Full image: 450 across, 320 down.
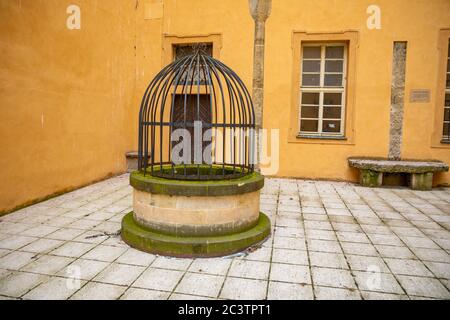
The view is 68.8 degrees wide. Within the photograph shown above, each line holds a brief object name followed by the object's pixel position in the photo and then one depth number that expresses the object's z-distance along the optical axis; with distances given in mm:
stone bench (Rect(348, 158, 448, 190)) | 6609
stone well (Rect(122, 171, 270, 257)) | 3361
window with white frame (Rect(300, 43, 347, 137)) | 7527
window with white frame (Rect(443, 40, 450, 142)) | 7113
